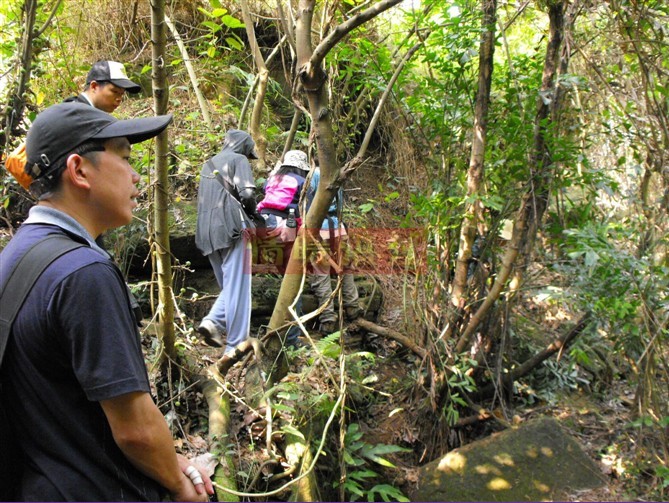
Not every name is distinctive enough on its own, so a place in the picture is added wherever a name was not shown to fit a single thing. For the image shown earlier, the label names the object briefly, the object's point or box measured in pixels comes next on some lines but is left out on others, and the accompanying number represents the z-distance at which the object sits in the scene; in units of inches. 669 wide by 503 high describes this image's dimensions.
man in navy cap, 54.3
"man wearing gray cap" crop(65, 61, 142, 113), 150.6
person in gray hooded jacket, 191.5
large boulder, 173.0
